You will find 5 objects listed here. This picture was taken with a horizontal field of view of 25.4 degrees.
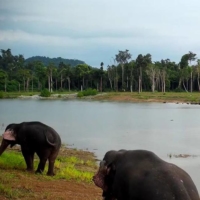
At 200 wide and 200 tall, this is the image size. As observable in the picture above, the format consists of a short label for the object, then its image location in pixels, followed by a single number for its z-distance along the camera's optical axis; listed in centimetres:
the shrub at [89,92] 8503
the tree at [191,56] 9862
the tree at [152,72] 8856
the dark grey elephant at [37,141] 1050
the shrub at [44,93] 8359
